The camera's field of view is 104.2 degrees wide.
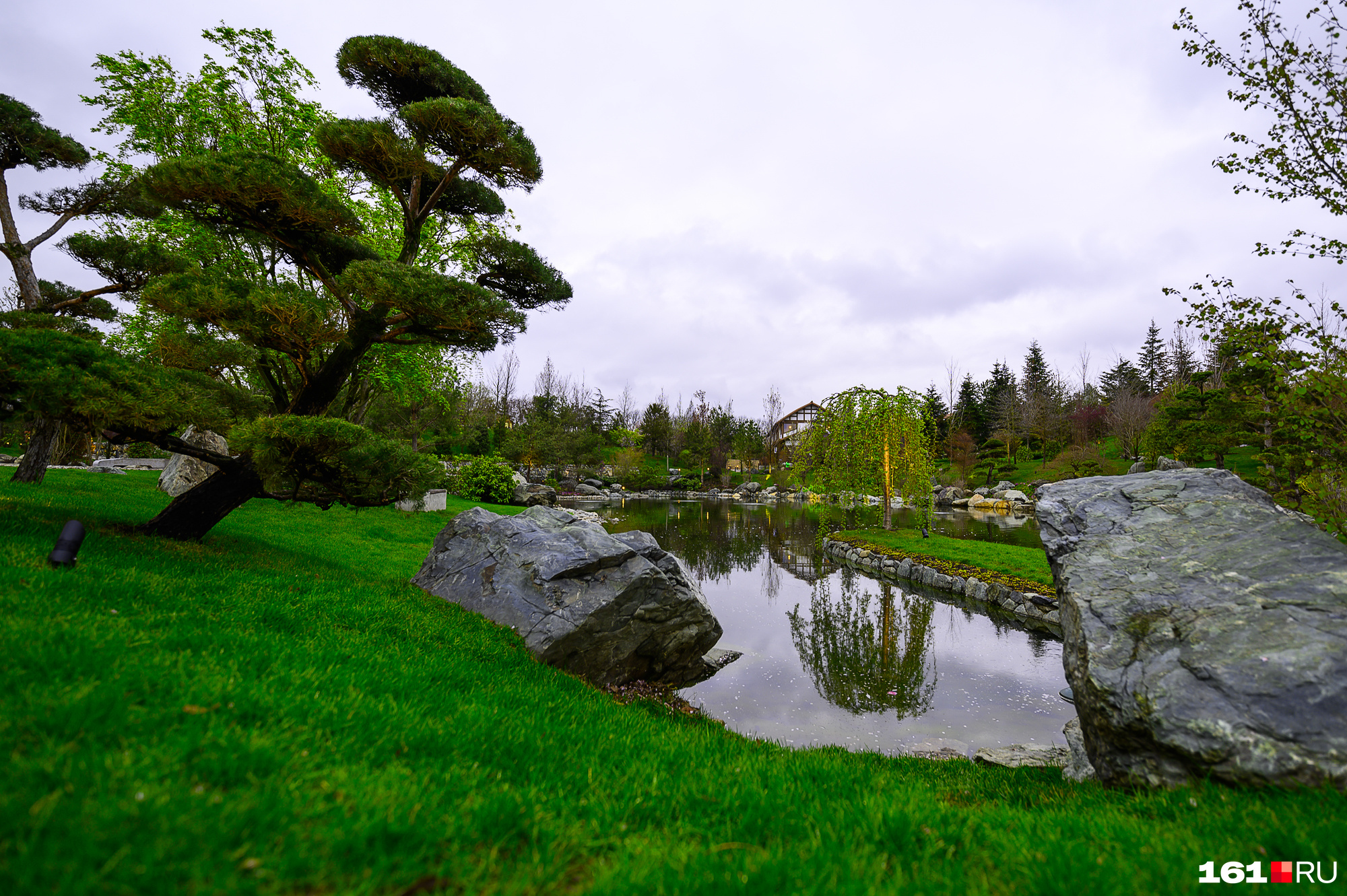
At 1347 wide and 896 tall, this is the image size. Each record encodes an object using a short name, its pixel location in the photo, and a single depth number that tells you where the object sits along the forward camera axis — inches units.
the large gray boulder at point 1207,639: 114.3
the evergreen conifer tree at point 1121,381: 2030.0
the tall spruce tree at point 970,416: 2123.5
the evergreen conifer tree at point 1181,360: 1831.9
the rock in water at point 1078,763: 159.3
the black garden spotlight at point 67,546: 161.3
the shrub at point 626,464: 1886.1
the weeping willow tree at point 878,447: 708.0
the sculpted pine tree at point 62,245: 369.7
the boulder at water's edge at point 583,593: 232.8
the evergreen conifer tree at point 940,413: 2097.7
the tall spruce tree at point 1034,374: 2164.1
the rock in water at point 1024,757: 193.5
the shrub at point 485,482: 969.9
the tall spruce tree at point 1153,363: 2106.3
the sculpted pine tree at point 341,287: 228.7
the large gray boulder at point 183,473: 533.6
